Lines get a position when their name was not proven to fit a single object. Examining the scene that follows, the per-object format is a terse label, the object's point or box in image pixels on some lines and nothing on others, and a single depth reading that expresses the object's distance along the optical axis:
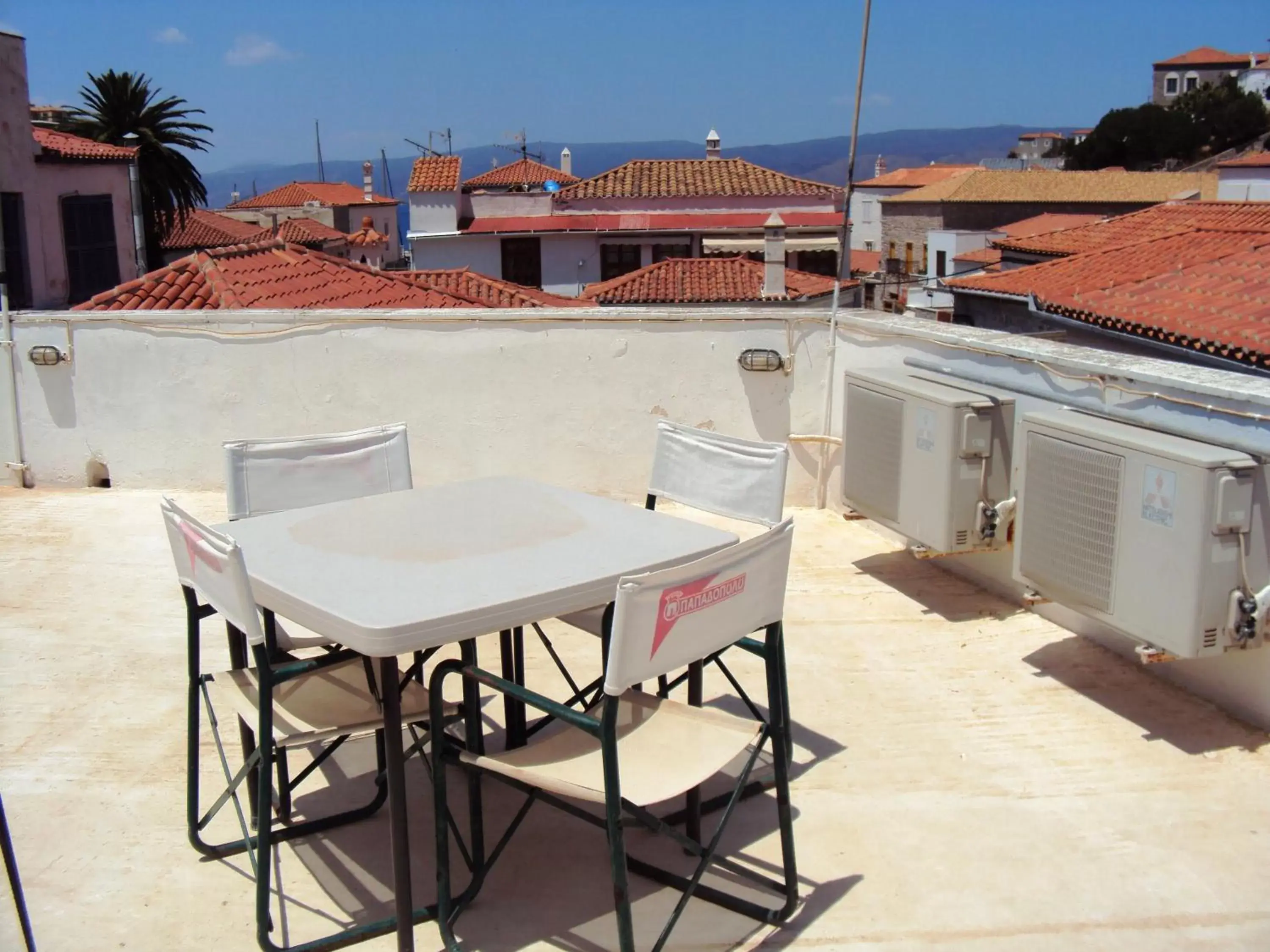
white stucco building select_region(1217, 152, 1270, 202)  31.66
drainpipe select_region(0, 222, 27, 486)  6.50
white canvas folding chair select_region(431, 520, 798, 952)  2.47
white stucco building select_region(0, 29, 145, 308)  19.28
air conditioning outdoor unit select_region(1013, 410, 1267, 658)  3.45
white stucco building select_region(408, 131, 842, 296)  35.59
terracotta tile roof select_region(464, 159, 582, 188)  49.59
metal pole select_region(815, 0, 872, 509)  6.20
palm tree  29.75
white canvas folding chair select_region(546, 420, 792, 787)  3.62
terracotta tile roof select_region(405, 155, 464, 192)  36.56
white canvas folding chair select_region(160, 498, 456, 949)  2.67
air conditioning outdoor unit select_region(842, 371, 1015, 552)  4.63
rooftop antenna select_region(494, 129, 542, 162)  53.34
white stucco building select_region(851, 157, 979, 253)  64.25
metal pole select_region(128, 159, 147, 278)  24.41
